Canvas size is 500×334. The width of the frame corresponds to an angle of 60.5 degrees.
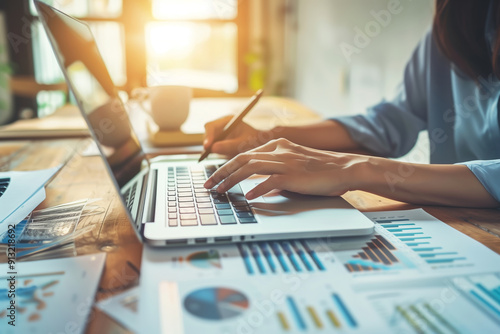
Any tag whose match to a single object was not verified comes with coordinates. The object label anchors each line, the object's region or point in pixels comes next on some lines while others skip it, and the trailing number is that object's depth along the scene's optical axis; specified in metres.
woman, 0.59
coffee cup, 1.05
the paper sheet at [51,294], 0.32
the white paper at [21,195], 0.53
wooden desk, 0.39
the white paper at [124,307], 0.32
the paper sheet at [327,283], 0.32
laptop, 0.45
